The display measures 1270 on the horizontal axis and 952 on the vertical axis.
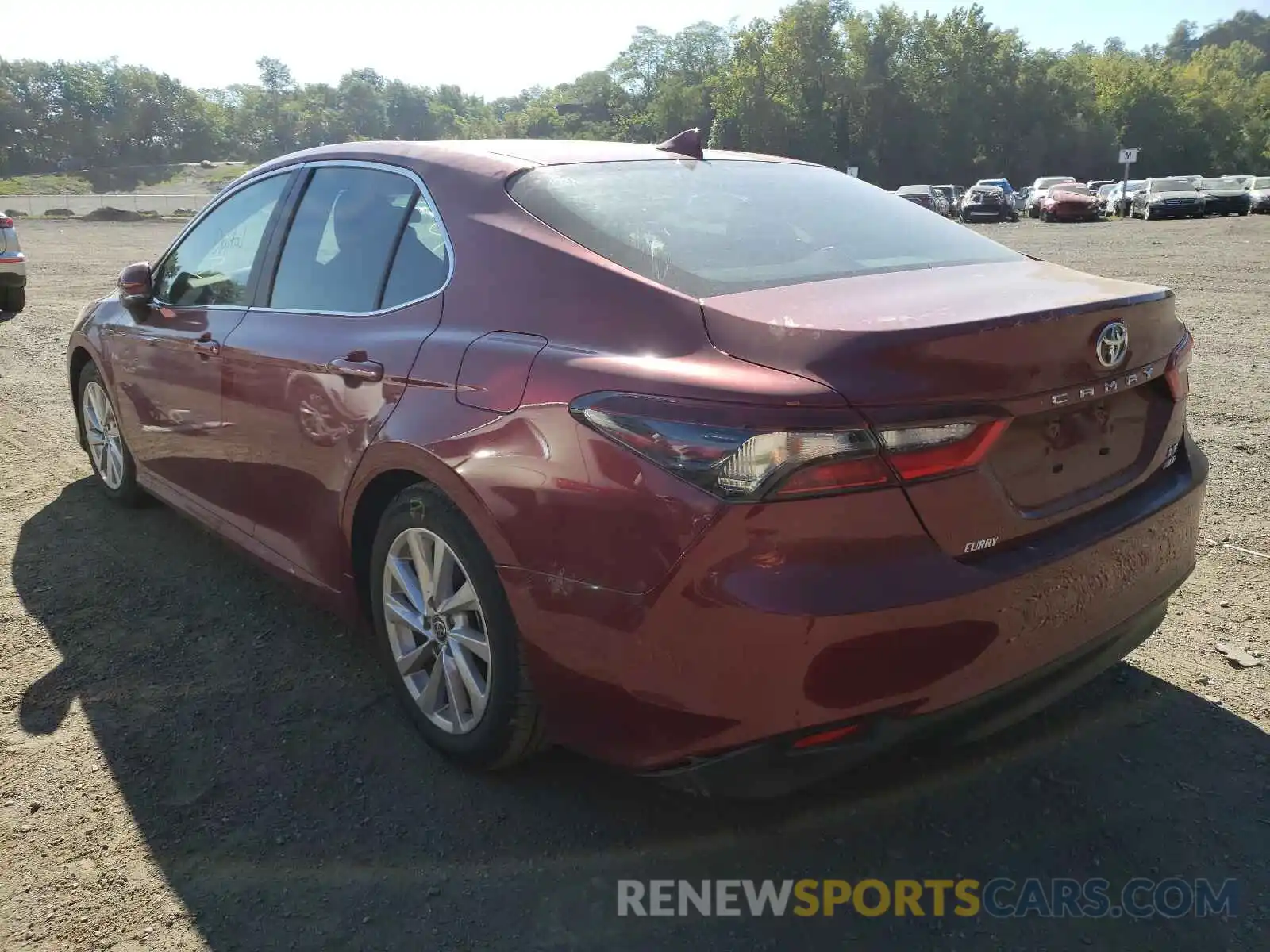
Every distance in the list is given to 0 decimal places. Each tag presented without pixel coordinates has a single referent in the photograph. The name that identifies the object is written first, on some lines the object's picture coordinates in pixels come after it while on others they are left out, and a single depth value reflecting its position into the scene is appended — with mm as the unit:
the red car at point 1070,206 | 39031
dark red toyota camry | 1962
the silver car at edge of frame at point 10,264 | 11977
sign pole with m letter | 41594
